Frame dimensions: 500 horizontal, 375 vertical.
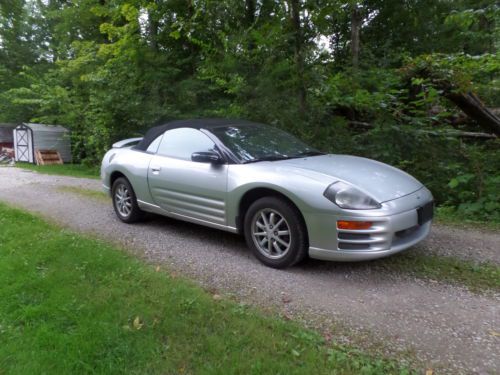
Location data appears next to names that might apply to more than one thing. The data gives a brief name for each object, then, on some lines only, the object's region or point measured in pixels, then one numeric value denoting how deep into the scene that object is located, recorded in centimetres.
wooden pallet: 2072
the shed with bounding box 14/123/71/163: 2105
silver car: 338
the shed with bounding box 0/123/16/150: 2512
